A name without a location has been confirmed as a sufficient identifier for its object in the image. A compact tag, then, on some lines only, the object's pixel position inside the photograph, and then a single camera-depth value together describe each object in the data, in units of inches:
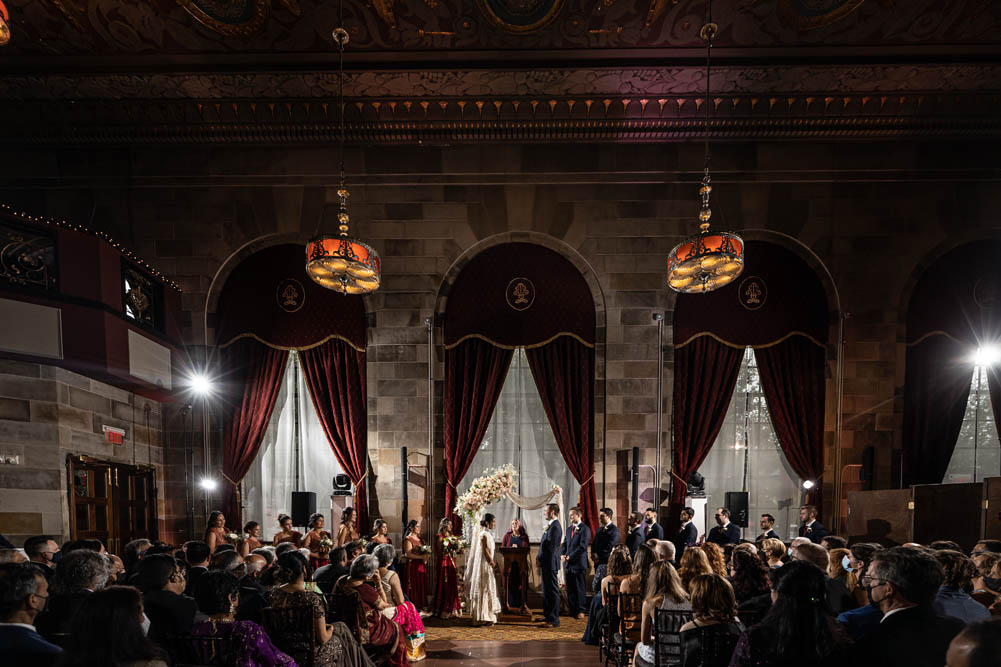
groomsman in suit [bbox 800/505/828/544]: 309.3
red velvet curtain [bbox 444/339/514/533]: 364.5
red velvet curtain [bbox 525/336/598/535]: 363.9
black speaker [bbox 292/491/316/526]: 351.9
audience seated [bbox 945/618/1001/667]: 73.9
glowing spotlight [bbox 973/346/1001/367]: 359.3
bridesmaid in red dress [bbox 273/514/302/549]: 317.7
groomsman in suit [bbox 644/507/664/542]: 322.3
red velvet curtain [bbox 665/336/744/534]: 362.3
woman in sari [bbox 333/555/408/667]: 173.3
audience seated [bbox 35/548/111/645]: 132.3
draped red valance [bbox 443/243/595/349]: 371.9
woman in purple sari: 121.9
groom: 308.3
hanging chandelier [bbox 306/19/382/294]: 228.7
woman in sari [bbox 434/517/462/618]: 319.0
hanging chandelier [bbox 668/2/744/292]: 220.8
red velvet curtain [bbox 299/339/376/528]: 366.3
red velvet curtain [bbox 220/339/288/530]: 366.6
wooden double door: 290.0
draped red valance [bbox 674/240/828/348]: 369.1
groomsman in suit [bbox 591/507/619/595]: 320.5
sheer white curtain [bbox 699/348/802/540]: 367.6
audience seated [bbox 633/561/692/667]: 158.6
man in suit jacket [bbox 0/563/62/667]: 103.0
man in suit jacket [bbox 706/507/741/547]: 313.7
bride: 304.3
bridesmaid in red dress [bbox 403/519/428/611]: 317.7
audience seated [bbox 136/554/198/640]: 139.2
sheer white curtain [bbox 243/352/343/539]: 375.9
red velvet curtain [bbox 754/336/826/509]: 361.4
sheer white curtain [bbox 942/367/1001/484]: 368.5
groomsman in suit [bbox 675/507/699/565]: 327.0
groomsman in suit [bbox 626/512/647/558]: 315.6
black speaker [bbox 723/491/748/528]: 348.5
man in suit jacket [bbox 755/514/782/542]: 313.1
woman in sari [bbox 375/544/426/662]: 196.2
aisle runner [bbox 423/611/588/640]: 283.1
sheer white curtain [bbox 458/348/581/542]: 370.3
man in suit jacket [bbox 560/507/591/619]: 316.8
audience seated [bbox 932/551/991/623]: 129.5
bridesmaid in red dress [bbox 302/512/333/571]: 305.6
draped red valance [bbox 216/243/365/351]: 373.7
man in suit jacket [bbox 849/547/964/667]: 97.7
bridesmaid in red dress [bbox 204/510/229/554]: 308.3
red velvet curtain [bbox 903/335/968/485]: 359.3
